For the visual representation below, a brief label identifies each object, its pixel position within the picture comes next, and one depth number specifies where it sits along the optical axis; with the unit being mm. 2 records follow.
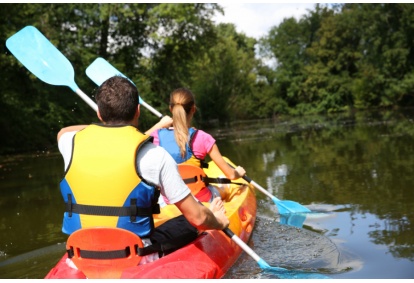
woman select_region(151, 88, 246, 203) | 3681
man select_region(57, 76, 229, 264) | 2283
